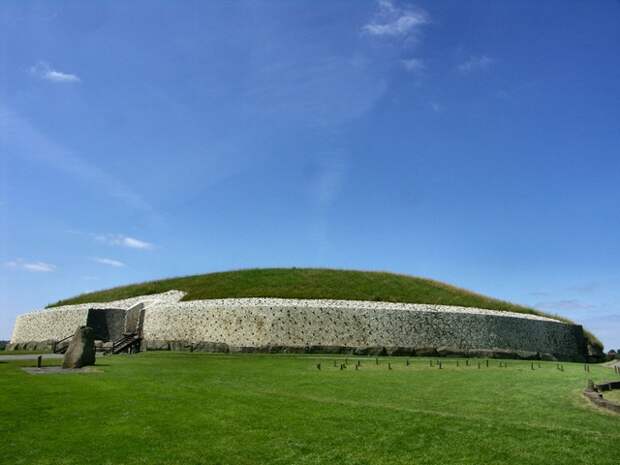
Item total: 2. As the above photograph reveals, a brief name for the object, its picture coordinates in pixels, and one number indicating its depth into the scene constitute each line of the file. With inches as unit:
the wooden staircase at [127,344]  1366.9
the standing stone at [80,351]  796.0
